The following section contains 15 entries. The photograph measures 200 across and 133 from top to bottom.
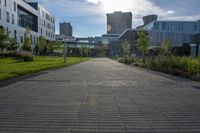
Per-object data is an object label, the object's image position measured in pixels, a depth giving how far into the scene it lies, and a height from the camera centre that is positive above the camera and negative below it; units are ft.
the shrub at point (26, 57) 81.27 -0.19
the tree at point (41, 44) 145.27 +11.79
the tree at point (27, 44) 117.53 +9.51
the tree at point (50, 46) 161.77 +11.08
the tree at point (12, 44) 101.89 +8.22
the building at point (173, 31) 182.63 +30.53
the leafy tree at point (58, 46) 163.16 +11.19
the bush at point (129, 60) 85.72 -1.97
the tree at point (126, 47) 134.29 +8.59
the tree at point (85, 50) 213.67 +9.41
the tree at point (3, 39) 89.83 +10.14
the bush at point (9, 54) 96.51 +1.62
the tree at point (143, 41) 81.70 +8.37
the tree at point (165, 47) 96.51 +6.58
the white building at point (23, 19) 110.86 +33.19
